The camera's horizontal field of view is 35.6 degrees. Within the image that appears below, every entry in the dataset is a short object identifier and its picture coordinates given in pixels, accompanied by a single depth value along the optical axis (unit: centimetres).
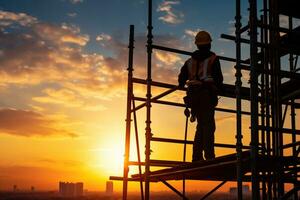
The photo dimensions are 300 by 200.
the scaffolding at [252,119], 621
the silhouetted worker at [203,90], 804
